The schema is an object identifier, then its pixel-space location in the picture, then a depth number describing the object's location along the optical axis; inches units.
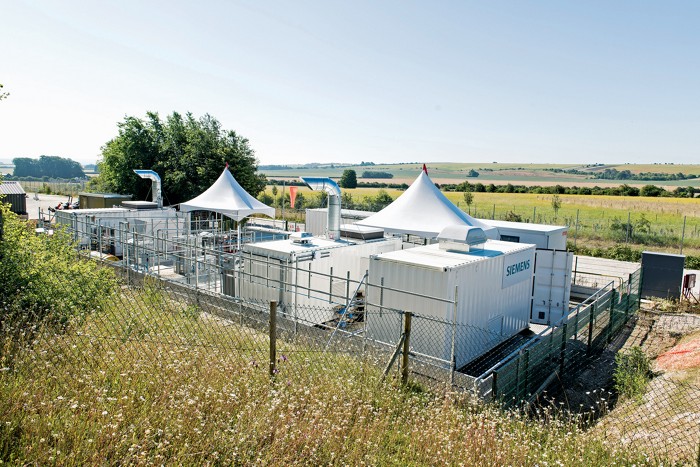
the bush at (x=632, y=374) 382.9
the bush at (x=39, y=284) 304.8
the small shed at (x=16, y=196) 1427.2
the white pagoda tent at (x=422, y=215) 617.6
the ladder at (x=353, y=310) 497.0
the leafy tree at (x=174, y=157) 1430.9
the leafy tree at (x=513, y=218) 1434.2
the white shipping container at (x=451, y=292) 418.3
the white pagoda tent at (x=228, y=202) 845.8
